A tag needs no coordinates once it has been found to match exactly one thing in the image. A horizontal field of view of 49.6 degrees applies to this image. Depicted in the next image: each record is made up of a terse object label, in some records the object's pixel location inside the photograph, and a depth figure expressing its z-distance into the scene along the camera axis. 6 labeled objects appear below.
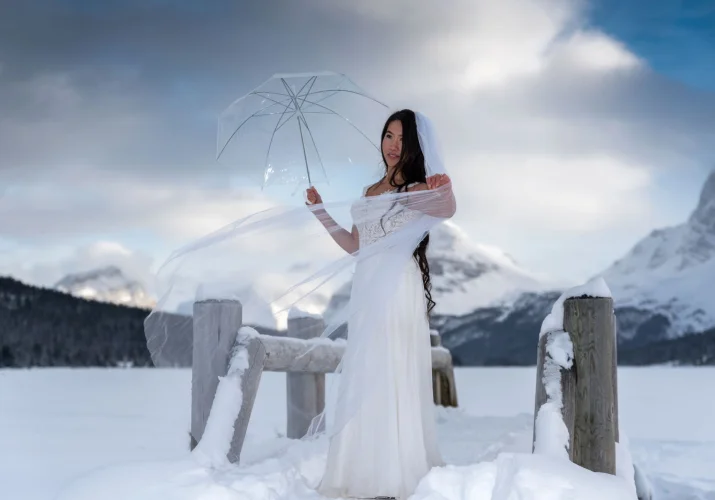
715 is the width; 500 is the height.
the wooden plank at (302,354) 5.48
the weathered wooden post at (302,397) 7.37
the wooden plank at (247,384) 5.12
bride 4.68
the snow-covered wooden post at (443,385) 9.97
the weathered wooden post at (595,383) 4.32
